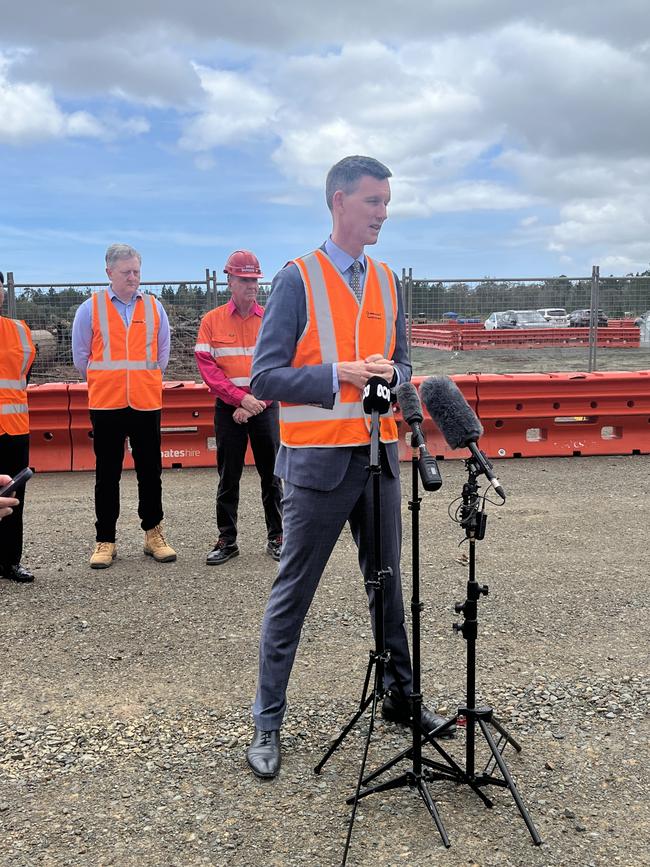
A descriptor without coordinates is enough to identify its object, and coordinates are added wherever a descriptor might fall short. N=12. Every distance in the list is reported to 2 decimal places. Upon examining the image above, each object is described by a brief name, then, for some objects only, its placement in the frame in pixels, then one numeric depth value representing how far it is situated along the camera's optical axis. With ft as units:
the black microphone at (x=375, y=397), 10.03
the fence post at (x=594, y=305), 44.93
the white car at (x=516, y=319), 49.60
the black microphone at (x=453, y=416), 9.78
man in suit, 10.68
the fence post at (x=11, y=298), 41.47
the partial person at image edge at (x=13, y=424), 19.53
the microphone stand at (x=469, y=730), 9.68
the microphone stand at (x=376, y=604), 9.96
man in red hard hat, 21.01
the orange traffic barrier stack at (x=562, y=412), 33.06
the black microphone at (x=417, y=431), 9.23
